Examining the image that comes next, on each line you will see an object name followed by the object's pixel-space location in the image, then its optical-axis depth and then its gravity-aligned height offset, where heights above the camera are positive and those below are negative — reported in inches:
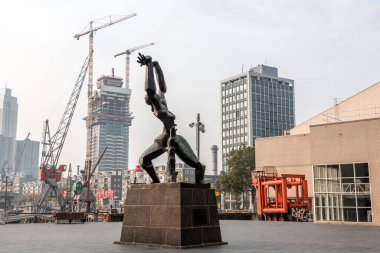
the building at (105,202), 7018.2 -223.4
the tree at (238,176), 3058.6 +93.9
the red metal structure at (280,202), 1712.6 -53.0
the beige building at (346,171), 1365.7 +61.6
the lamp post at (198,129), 1597.6 +227.5
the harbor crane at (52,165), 4620.6 +274.8
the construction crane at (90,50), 6423.7 +2092.7
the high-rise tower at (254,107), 6766.7 +1369.4
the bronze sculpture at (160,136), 621.6 +79.7
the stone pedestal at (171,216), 559.5 -38.0
